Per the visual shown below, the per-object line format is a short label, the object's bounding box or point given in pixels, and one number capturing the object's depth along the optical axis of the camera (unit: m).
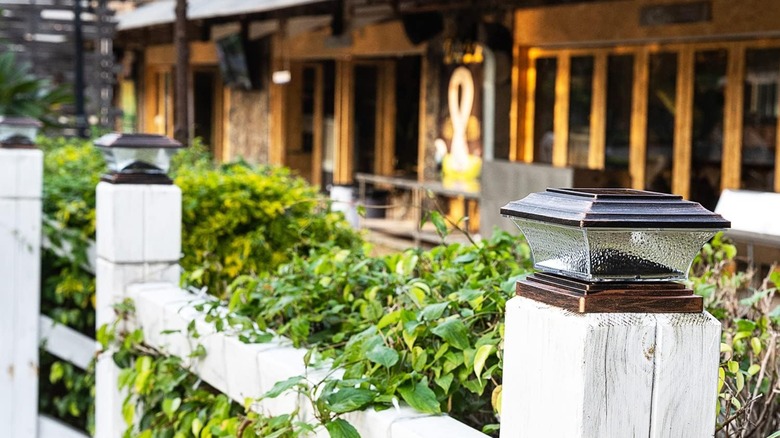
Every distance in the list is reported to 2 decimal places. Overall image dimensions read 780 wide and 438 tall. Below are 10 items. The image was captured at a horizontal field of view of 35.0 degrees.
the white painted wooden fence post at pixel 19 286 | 4.63
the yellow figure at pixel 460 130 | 12.48
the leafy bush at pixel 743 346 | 2.34
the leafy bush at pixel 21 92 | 10.91
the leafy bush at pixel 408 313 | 2.40
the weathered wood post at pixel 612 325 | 1.59
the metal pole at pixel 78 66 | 11.40
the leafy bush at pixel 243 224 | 4.83
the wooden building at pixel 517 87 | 9.93
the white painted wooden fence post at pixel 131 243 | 3.87
